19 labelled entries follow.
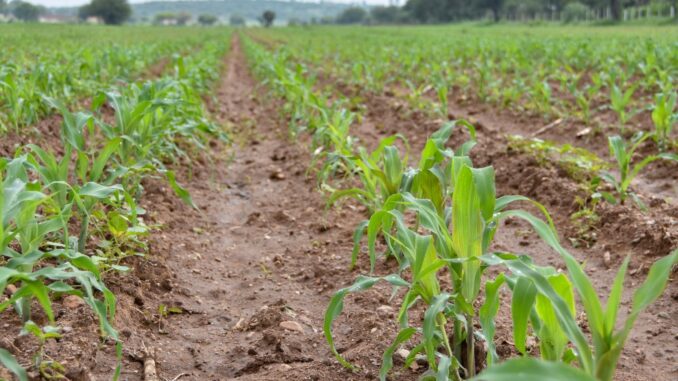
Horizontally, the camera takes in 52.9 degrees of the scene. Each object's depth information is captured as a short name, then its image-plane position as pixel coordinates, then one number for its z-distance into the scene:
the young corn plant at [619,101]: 6.33
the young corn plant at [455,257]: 2.14
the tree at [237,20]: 172.62
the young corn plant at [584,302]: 1.62
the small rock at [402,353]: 2.61
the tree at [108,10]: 84.62
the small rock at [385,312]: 2.99
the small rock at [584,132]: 6.84
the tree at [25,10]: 98.94
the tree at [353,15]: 137.25
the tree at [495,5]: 71.94
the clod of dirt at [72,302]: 2.84
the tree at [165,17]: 149.54
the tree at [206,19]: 136.88
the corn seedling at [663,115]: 5.39
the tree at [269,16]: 81.36
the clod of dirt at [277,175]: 5.90
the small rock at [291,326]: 2.96
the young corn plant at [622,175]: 4.09
